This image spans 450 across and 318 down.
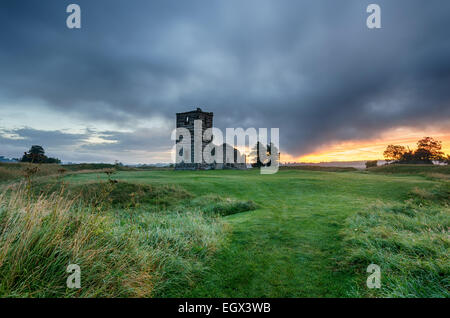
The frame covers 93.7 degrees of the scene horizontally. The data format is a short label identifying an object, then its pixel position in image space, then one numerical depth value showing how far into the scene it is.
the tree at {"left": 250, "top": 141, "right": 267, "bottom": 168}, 46.53
